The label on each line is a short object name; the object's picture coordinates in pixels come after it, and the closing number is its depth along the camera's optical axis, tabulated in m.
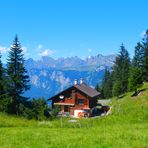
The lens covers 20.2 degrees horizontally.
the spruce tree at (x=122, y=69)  128.25
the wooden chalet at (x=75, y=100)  106.50
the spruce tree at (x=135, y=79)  90.57
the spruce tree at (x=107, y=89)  146.25
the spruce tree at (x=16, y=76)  78.75
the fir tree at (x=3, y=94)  71.31
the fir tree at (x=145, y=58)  106.03
